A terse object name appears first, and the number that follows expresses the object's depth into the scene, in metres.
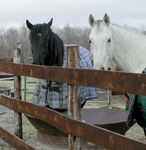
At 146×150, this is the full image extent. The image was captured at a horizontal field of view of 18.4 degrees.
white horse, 6.08
